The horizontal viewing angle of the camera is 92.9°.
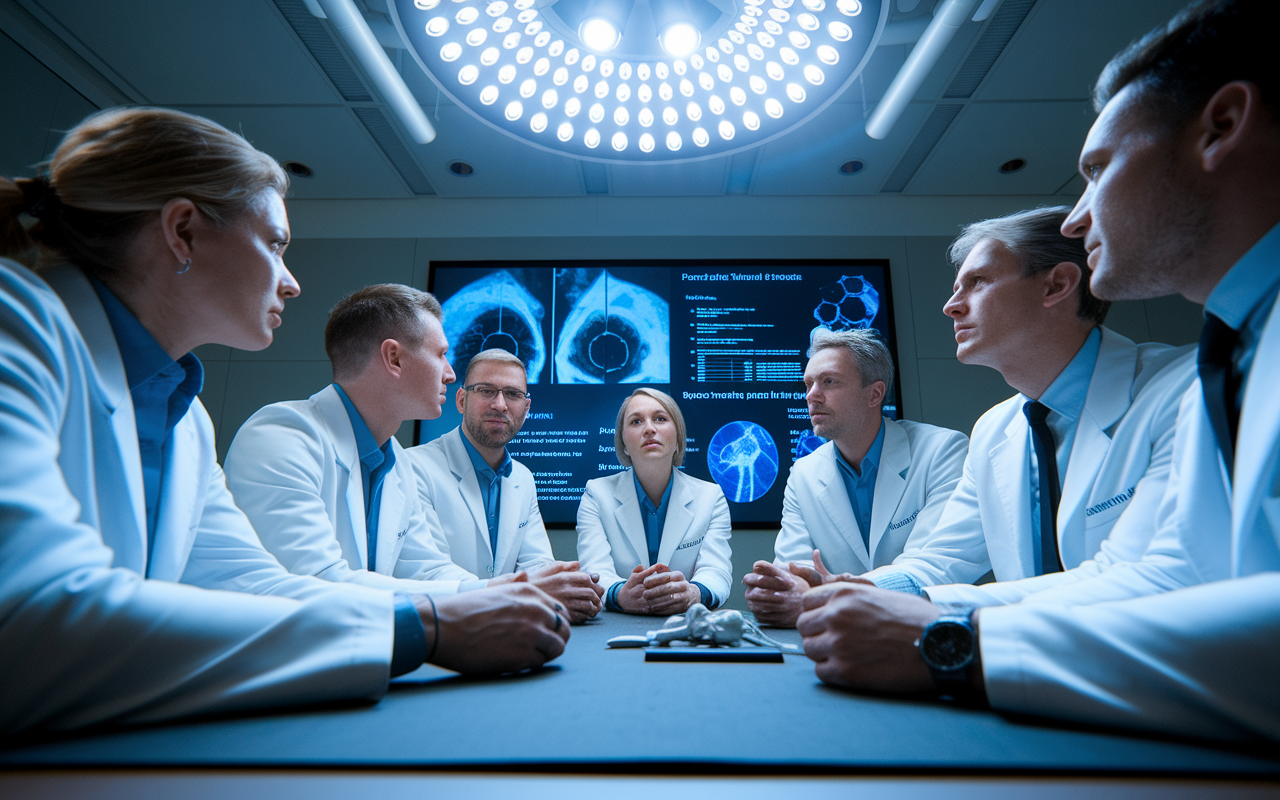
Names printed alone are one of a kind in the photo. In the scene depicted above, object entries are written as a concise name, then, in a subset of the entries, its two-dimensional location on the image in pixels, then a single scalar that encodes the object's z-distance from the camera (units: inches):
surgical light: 35.1
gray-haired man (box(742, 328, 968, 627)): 93.1
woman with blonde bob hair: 104.7
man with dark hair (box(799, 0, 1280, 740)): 22.7
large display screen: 134.3
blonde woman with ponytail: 22.0
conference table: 18.5
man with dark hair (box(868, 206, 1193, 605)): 50.2
